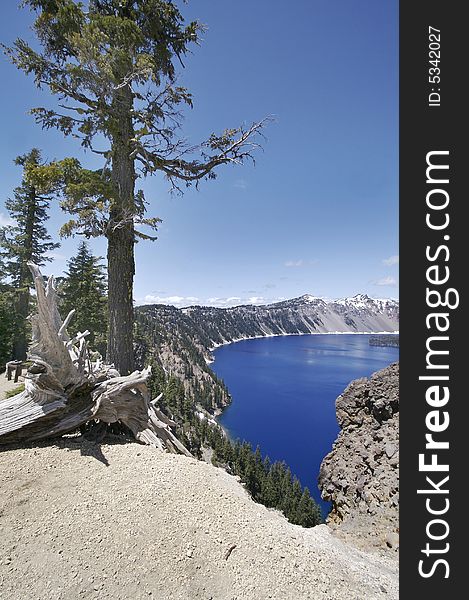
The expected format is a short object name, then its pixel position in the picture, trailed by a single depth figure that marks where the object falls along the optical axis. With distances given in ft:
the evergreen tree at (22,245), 62.59
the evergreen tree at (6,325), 56.03
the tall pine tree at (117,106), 18.61
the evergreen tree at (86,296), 69.00
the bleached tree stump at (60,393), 13.70
